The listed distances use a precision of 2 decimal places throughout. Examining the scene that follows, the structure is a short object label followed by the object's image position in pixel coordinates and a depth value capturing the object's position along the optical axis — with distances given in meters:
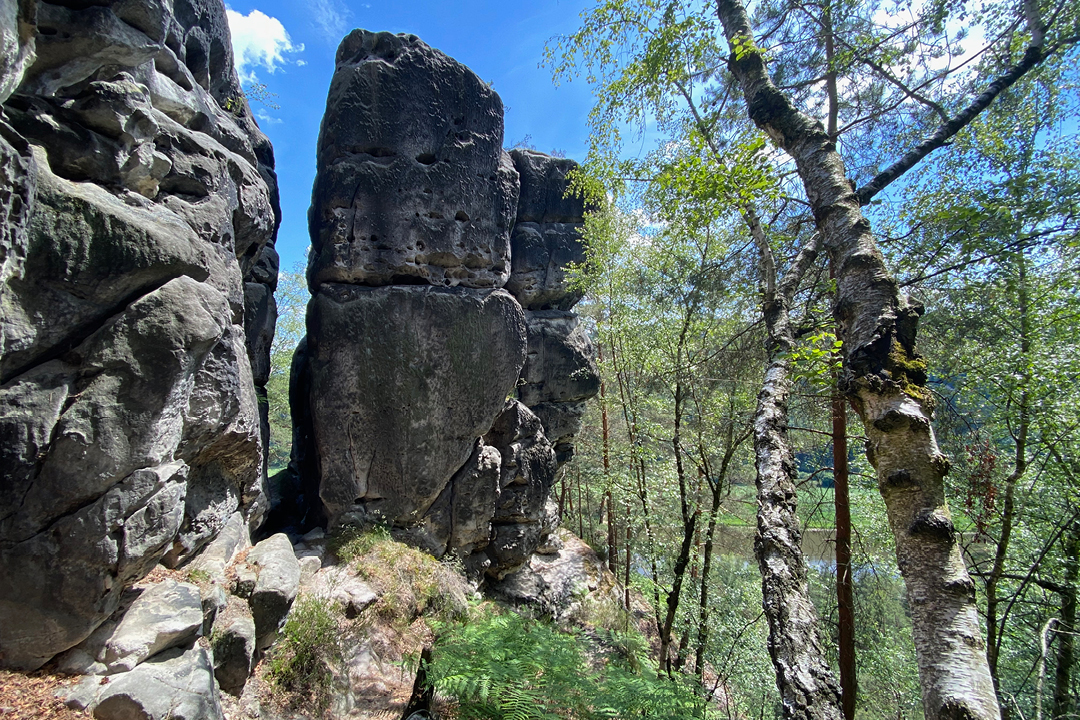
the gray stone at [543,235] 11.80
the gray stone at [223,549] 5.12
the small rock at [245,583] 5.28
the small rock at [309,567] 6.79
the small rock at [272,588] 5.30
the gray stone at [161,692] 3.45
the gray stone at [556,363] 11.76
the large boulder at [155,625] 3.79
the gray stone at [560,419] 11.99
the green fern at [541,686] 4.22
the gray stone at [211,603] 4.61
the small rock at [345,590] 6.64
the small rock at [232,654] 4.63
